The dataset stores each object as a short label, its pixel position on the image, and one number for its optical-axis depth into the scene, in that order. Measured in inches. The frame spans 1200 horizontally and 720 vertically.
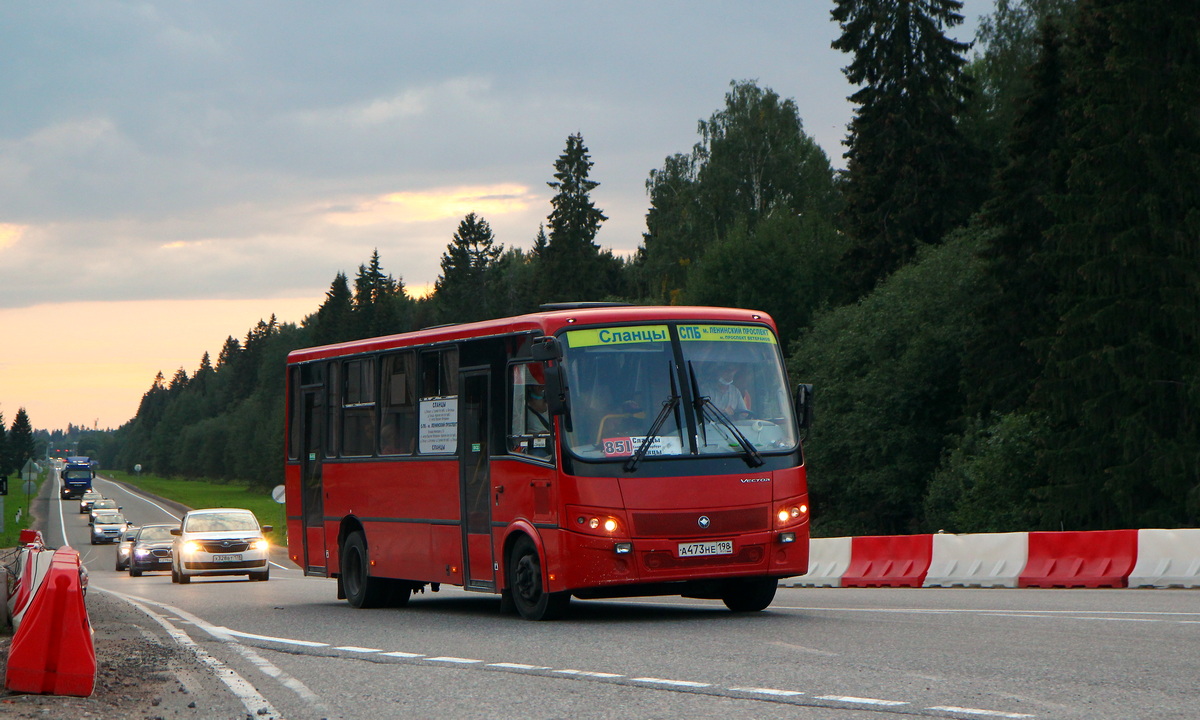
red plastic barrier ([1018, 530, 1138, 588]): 735.1
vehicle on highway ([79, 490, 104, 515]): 4823.8
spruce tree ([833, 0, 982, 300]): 2070.6
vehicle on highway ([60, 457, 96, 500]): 6127.0
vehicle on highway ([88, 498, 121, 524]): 3496.6
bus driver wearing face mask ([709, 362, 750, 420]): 556.7
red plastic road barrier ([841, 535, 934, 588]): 869.2
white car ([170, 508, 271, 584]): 1333.7
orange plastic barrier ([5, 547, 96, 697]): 359.3
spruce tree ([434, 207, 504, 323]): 4862.2
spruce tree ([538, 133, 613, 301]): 3526.1
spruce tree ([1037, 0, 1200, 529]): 1331.2
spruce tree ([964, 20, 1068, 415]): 1710.1
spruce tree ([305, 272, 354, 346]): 5403.5
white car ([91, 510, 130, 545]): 3314.5
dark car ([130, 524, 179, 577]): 1737.2
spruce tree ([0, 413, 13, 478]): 7618.1
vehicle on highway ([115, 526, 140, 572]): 2034.9
